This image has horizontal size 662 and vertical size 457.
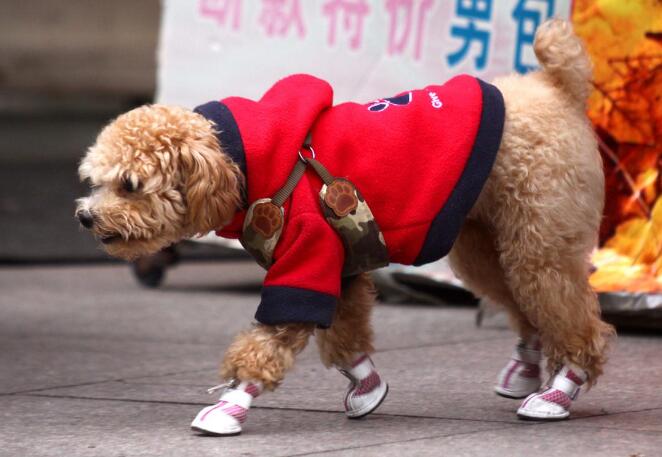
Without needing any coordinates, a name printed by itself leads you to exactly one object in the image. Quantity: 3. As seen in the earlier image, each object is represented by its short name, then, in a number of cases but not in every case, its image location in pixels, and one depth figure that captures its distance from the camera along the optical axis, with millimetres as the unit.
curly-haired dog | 9070
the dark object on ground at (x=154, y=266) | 18156
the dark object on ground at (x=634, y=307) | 13211
